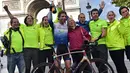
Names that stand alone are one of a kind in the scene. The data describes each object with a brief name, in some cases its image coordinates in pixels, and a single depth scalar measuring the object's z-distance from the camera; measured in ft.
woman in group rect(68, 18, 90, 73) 10.72
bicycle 10.07
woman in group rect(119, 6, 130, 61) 10.49
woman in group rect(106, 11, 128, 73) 10.71
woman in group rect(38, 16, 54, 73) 11.60
